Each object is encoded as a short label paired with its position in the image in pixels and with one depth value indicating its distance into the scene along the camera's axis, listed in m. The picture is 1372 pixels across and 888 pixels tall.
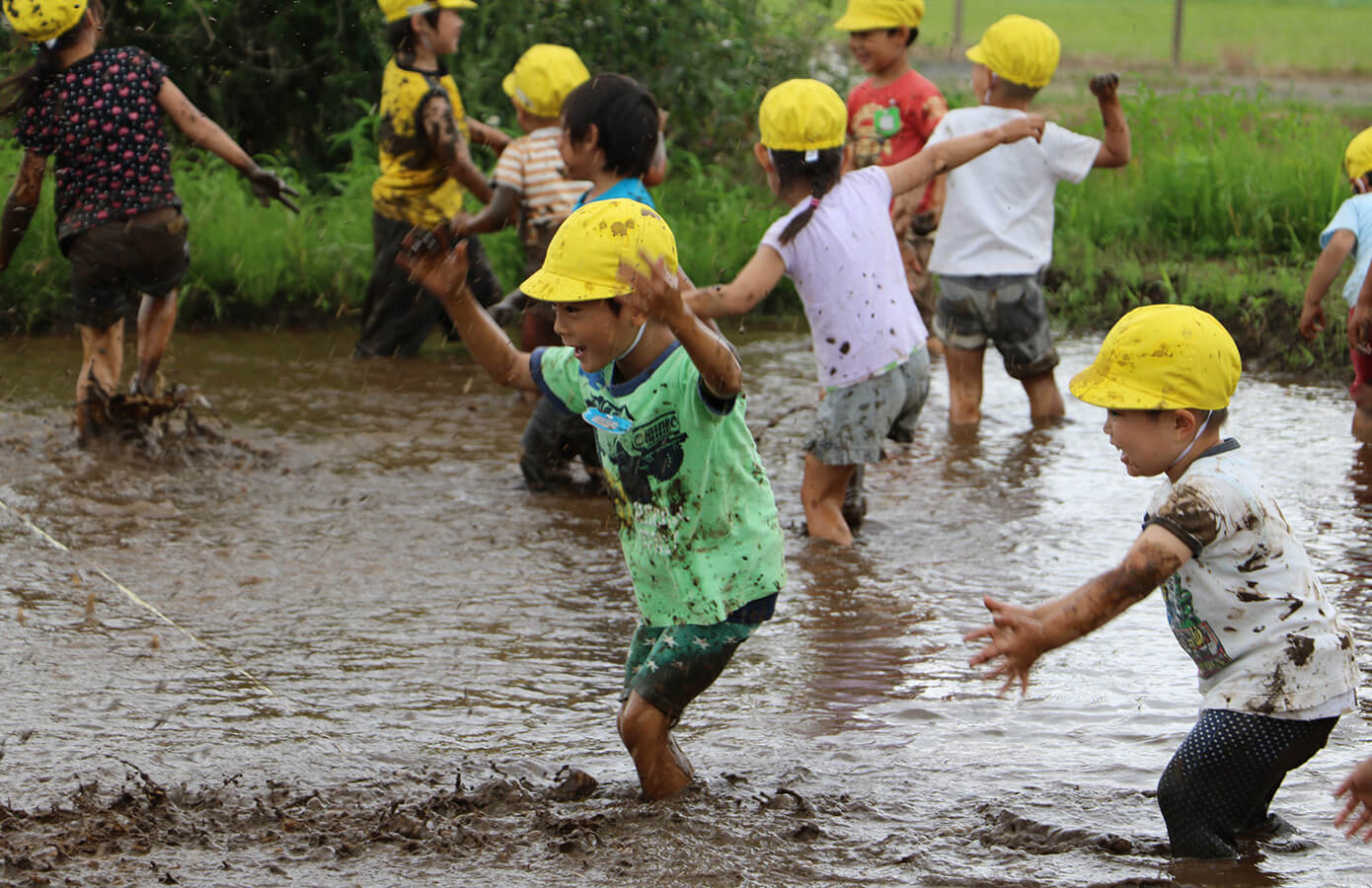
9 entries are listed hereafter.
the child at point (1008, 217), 13.77
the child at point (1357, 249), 12.52
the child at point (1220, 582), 6.23
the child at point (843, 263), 10.59
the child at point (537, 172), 13.89
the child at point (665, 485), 6.71
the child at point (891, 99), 15.41
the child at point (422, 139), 15.36
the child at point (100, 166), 13.06
